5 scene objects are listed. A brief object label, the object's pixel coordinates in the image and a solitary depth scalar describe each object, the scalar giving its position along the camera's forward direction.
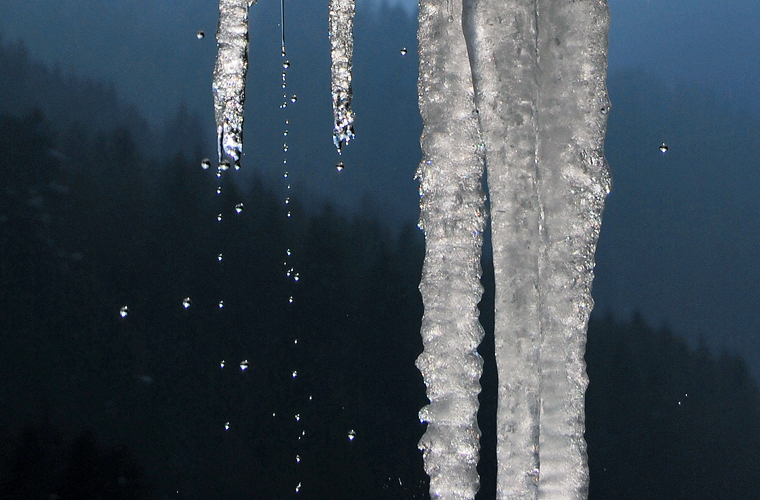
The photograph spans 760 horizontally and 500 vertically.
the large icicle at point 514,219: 1.39
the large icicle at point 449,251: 1.41
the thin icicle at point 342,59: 1.50
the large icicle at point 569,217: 1.39
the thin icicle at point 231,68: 1.44
